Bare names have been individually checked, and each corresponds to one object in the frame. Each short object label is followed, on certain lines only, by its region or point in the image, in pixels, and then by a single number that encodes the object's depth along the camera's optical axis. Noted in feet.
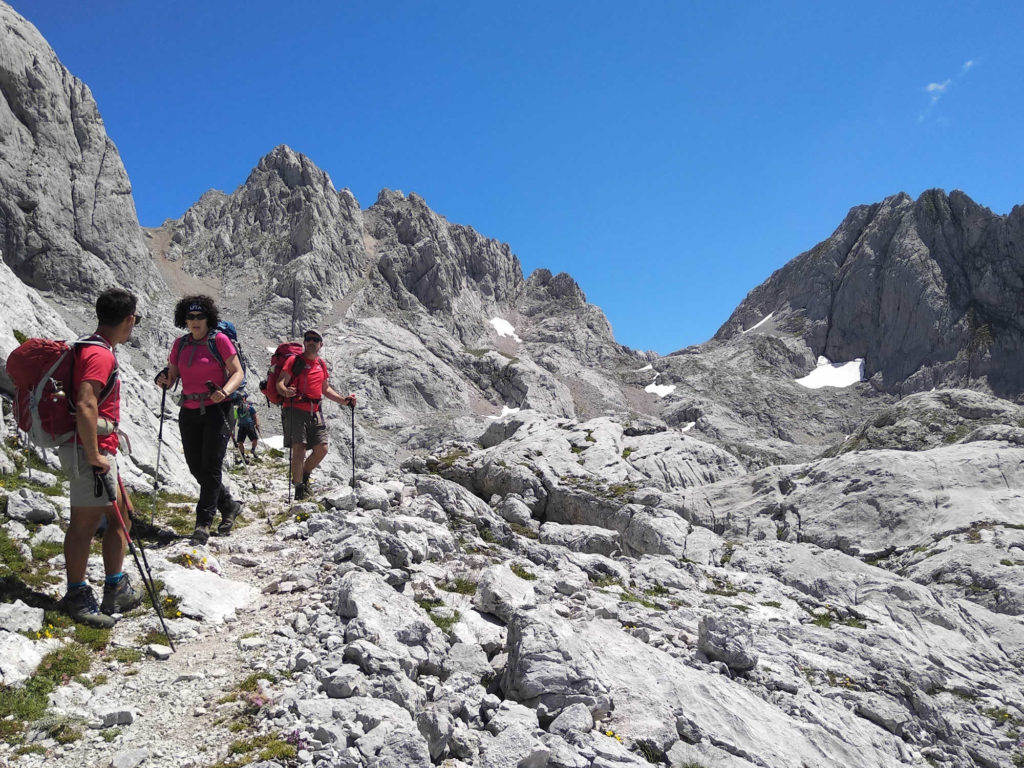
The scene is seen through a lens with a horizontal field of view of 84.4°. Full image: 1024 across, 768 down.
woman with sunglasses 31.60
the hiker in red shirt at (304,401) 43.47
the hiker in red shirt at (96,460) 20.76
